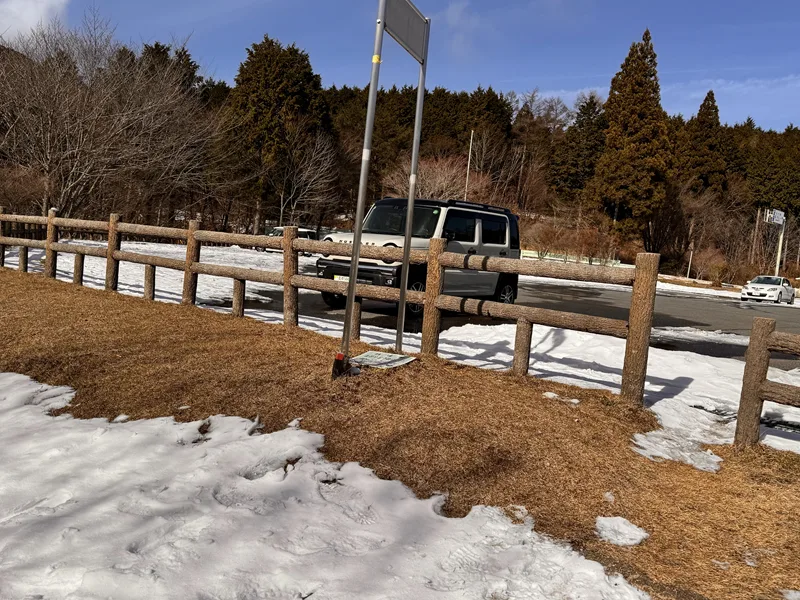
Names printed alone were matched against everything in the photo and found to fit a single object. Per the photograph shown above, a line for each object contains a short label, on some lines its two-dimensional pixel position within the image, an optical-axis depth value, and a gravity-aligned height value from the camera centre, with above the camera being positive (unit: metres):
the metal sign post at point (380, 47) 4.86 +1.55
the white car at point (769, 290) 27.94 -1.23
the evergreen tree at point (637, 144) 42.19 +7.09
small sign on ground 5.44 -1.17
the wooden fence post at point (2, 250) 13.05 -1.19
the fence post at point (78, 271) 10.78 -1.22
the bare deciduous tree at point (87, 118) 21.14 +2.95
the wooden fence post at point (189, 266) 9.02 -0.81
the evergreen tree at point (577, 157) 59.78 +8.30
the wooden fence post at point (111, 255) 10.27 -0.84
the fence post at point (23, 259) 12.21 -1.24
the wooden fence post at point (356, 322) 6.99 -1.07
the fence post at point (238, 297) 8.35 -1.09
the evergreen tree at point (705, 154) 54.47 +8.72
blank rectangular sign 5.06 +1.71
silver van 10.28 -0.11
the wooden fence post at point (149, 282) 9.65 -1.16
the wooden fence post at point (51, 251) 11.41 -0.97
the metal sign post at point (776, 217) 44.00 +3.18
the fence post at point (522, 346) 5.89 -0.99
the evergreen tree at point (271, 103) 39.19 +7.30
